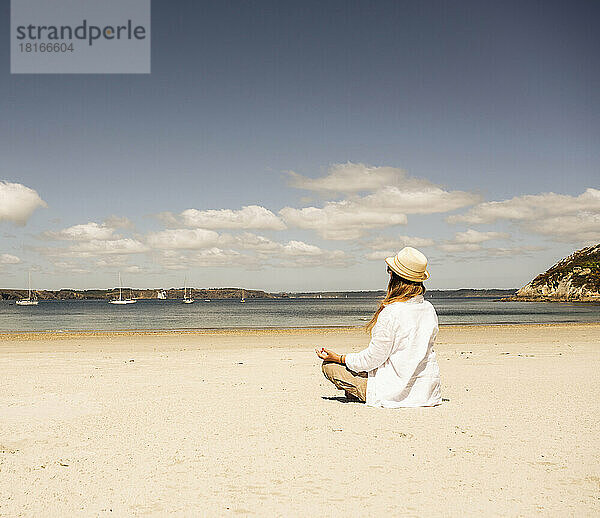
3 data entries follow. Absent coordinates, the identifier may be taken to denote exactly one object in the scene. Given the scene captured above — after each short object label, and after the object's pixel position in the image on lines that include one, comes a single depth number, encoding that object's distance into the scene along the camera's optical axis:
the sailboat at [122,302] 157.26
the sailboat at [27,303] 146.25
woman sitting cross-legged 6.46
